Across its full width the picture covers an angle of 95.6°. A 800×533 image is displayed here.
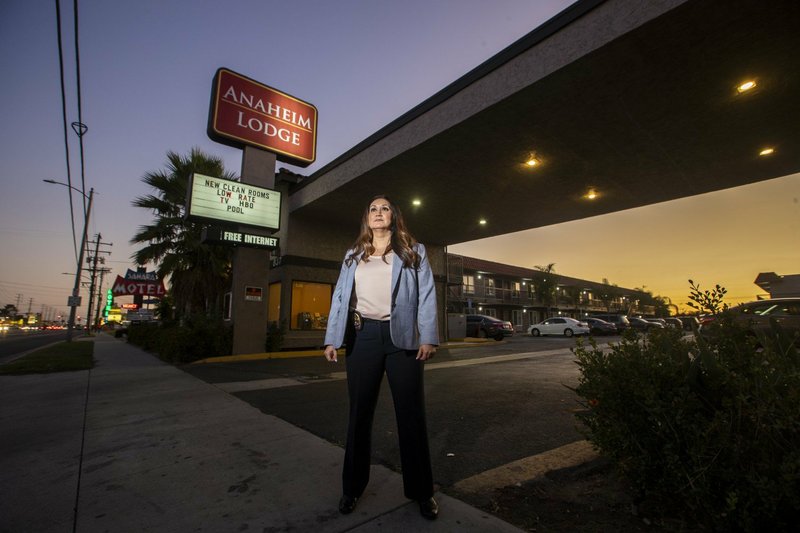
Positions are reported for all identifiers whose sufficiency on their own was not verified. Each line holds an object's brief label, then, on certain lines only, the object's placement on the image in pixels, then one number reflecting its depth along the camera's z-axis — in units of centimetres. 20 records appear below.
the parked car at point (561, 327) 2558
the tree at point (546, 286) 3812
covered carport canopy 544
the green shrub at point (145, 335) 1479
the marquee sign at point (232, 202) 1065
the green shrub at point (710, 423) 146
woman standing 206
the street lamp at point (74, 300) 2038
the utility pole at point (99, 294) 5503
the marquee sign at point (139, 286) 2741
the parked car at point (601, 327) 2582
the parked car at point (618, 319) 2576
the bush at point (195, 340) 1025
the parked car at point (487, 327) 2230
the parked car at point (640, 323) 2645
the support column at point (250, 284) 1118
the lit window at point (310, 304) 1442
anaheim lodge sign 1152
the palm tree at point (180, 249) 1460
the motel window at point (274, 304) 1455
